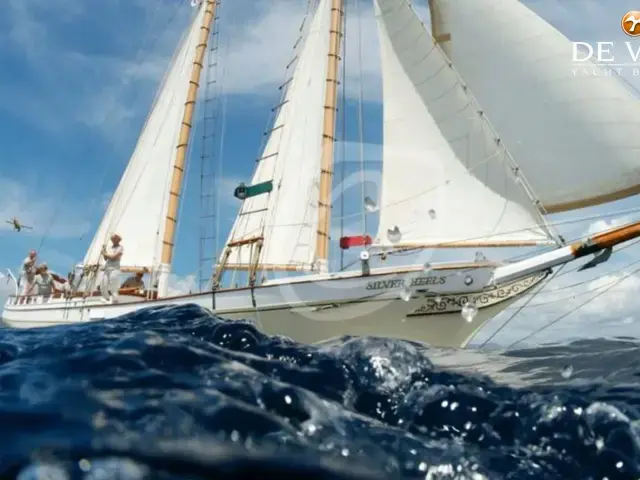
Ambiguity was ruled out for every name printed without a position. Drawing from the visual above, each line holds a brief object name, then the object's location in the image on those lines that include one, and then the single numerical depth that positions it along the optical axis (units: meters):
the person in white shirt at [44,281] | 26.45
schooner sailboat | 15.99
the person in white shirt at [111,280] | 20.33
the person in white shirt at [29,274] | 26.22
